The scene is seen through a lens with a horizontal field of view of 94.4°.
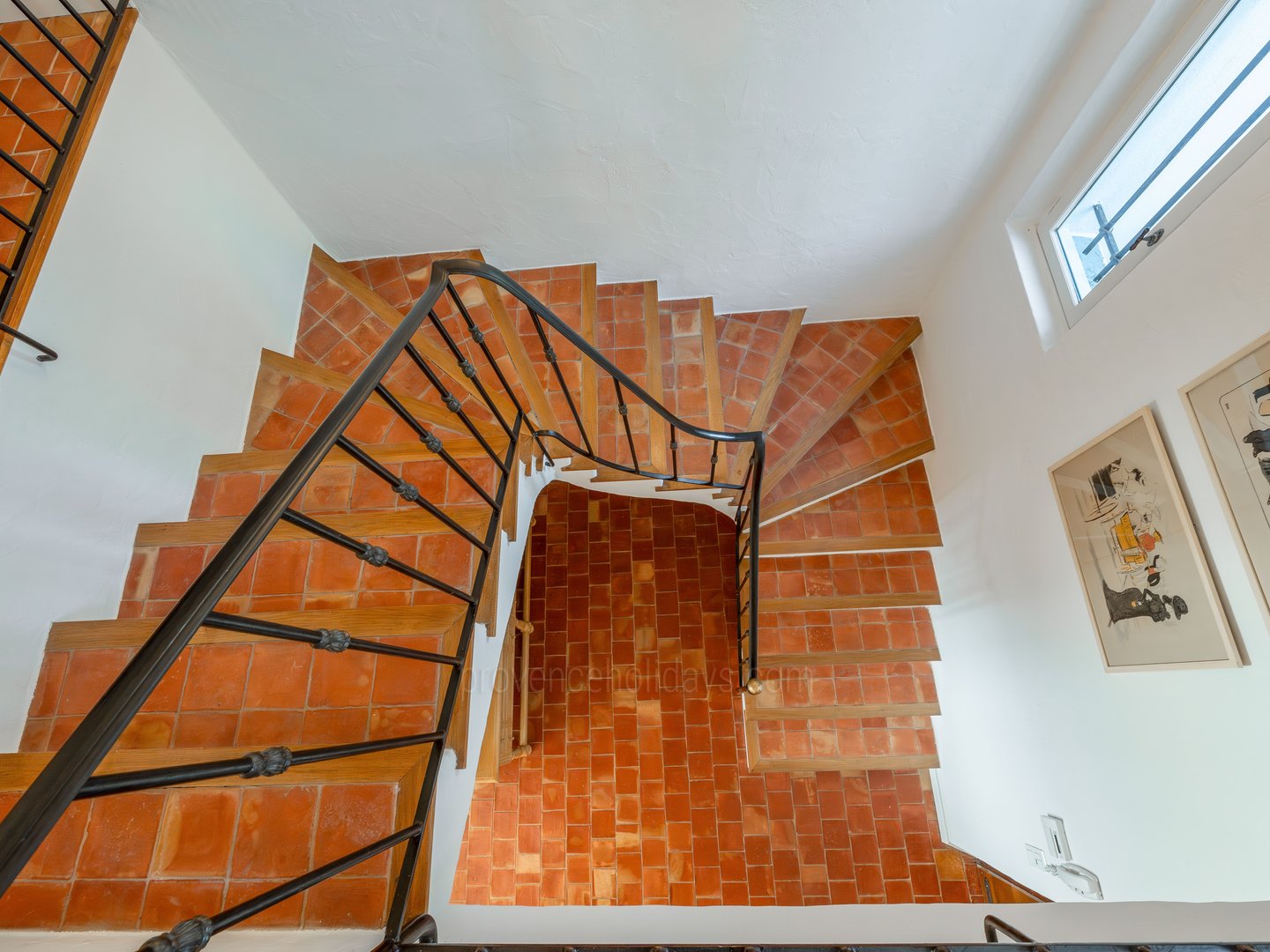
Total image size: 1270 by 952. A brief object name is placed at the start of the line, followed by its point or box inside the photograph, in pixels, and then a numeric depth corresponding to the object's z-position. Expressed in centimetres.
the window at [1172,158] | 151
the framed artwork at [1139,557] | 157
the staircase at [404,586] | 123
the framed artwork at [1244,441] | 135
